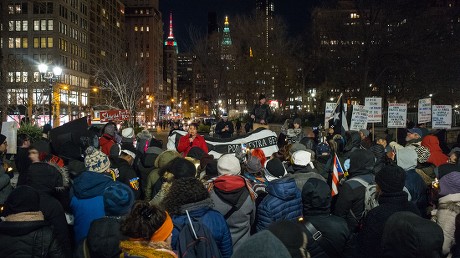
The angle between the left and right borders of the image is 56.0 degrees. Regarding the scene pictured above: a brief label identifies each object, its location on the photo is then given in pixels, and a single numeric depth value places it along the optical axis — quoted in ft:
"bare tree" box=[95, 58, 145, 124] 144.77
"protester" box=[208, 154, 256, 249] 16.16
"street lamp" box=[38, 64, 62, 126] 75.93
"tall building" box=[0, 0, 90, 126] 332.80
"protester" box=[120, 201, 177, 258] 10.48
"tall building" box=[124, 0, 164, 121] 590.55
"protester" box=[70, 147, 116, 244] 16.49
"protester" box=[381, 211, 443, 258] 10.36
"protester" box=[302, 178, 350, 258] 13.44
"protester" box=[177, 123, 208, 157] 31.71
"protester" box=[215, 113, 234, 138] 46.39
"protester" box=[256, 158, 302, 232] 16.01
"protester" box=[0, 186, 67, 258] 12.60
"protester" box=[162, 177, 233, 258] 13.01
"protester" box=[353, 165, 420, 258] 13.57
